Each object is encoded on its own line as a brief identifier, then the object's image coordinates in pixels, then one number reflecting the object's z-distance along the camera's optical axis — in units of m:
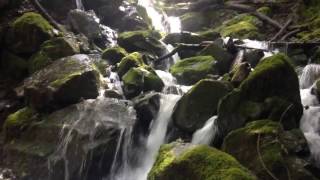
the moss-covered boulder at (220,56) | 12.66
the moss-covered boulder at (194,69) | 12.23
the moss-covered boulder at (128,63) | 12.43
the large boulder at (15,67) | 12.83
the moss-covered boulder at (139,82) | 11.13
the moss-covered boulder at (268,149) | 6.99
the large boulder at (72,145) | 8.88
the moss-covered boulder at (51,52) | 12.35
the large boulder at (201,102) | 9.41
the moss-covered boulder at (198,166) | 6.31
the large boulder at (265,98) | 8.54
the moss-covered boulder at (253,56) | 12.61
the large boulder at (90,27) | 15.70
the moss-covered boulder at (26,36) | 12.99
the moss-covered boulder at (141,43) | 15.06
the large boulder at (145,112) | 10.07
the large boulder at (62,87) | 9.99
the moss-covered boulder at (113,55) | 13.73
